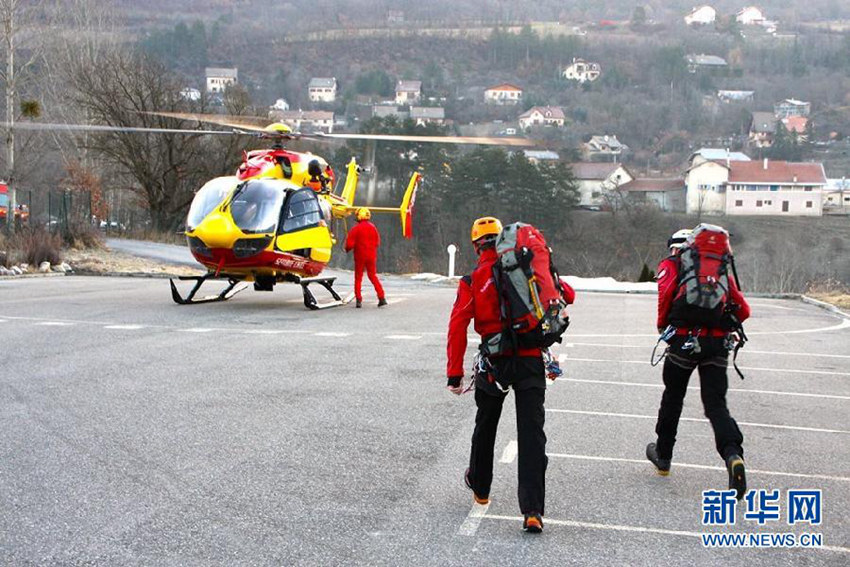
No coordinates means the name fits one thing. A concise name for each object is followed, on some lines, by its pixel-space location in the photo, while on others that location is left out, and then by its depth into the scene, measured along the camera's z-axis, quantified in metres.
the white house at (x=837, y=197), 93.75
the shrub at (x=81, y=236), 34.47
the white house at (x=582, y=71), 162.38
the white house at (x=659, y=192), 83.50
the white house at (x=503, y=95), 139.38
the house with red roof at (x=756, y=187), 93.19
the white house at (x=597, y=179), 81.25
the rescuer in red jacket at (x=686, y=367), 7.43
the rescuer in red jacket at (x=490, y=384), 6.47
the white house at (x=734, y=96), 158.25
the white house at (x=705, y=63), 171.00
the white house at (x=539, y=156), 76.40
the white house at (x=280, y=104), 134.94
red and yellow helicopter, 18.72
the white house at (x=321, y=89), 141.88
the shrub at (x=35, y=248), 28.83
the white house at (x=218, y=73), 120.56
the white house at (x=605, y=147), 114.56
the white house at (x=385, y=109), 126.55
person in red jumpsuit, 19.84
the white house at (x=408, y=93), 137.25
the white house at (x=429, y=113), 120.72
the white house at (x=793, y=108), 145.75
